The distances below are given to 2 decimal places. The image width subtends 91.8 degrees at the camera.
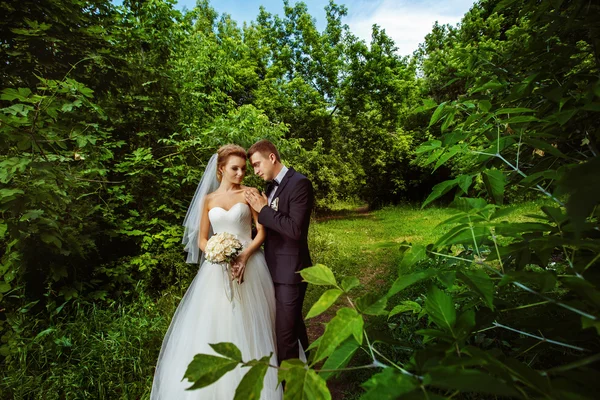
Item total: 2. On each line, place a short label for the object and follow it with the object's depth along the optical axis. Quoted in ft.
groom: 8.73
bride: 8.34
